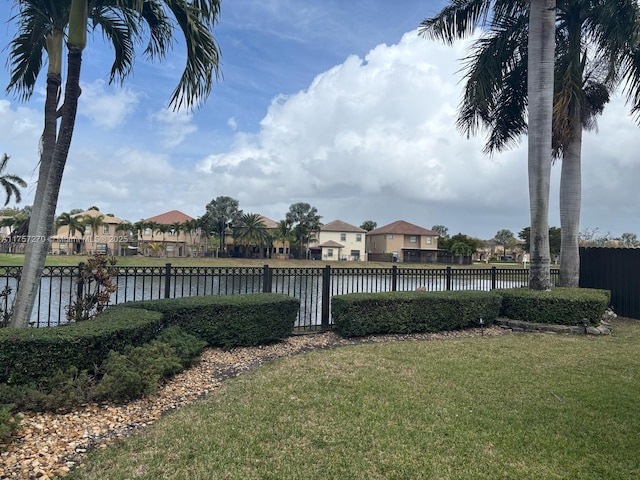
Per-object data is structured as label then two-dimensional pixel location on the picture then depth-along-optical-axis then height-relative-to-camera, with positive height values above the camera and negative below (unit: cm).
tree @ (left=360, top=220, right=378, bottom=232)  8431 +721
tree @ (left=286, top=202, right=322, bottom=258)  5931 +588
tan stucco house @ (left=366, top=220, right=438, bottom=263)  5741 +240
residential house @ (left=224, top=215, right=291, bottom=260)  5824 +143
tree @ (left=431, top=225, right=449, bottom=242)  9111 +700
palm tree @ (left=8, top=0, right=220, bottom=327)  497 +283
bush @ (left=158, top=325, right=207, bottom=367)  530 -118
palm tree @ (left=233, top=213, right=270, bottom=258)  5584 +379
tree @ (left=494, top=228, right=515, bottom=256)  8419 +495
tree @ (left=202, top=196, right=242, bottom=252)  5728 +620
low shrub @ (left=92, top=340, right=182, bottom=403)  411 -124
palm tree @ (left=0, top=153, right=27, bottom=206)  3394 +640
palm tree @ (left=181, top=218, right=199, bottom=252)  5803 +463
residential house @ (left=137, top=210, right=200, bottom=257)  5766 +288
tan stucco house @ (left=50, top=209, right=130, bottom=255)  5419 +280
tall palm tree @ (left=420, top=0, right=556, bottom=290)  927 +298
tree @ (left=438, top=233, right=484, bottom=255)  5953 +277
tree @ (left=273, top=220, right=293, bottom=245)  5875 +376
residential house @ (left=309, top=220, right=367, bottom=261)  6050 +261
